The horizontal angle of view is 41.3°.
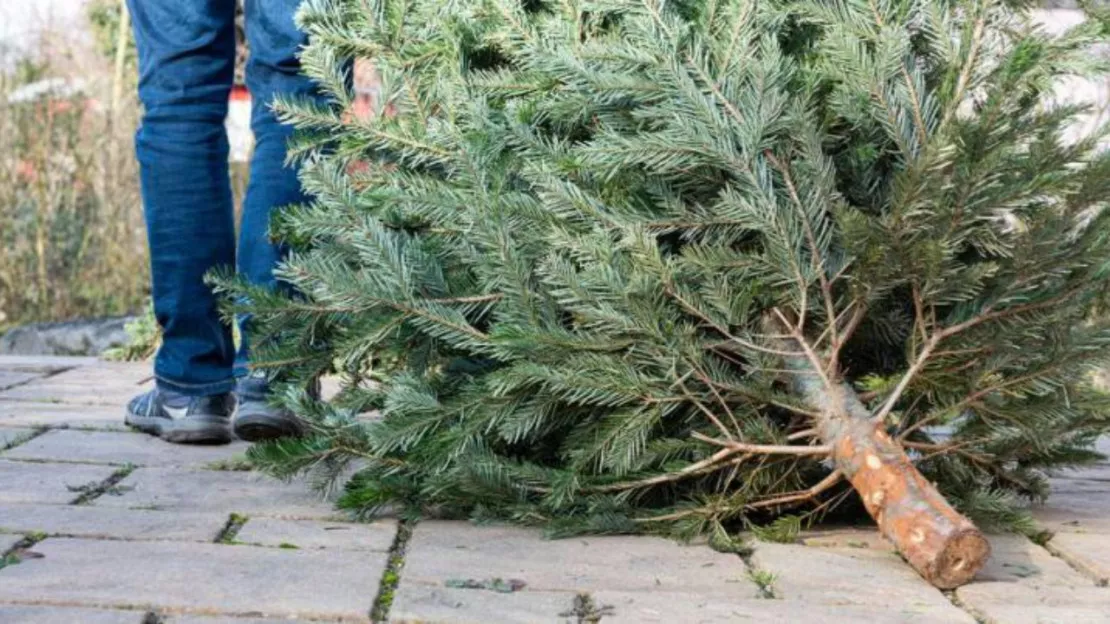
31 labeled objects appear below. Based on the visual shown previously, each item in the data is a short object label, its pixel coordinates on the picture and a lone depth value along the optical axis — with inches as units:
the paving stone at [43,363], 210.4
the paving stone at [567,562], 96.3
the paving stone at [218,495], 114.7
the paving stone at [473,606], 86.9
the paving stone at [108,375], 199.2
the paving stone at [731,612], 88.2
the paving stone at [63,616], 82.0
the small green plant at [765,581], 94.8
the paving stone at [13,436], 141.3
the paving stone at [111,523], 104.1
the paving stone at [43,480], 116.6
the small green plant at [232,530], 103.9
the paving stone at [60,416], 155.5
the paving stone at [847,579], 93.4
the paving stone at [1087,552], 103.8
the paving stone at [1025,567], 100.4
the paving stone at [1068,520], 118.4
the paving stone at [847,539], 108.8
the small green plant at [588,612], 87.8
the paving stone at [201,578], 87.0
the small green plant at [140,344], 247.8
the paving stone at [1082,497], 127.2
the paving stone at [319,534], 104.3
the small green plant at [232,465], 132.0
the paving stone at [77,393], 176.4
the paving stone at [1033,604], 90.5
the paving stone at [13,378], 189.9
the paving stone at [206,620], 83.7
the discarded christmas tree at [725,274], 100.8
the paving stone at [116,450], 135.0
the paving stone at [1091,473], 145.5
